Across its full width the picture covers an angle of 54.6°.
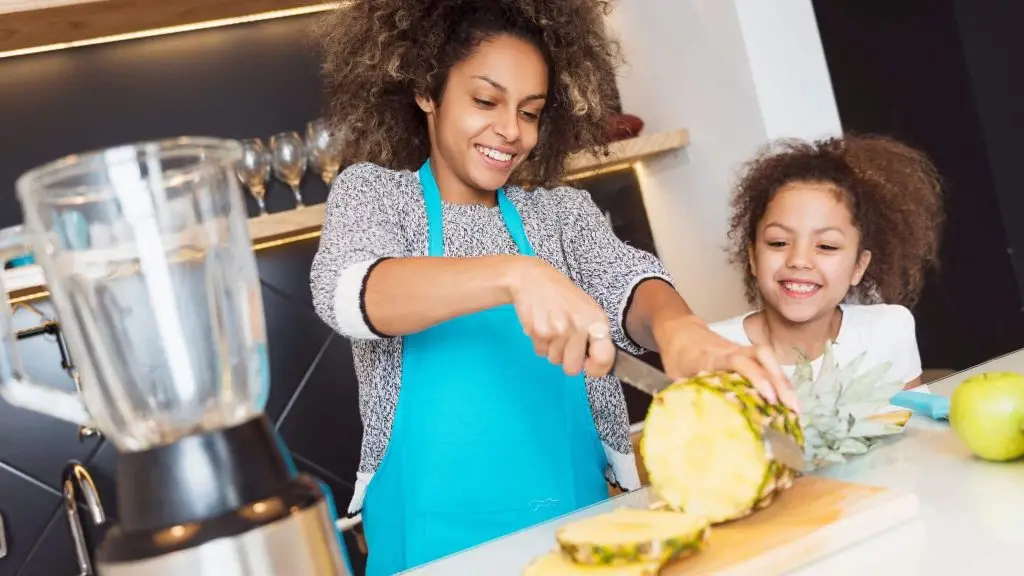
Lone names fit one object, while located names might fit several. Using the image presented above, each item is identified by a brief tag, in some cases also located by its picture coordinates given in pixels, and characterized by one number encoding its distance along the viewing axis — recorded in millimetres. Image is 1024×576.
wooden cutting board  758
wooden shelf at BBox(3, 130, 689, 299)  1995
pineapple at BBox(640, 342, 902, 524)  853
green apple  881
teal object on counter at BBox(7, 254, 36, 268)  2045
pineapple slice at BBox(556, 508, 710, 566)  750
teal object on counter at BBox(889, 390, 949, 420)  1090
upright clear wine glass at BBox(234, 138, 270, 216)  2168
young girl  1811
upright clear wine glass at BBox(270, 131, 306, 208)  2211
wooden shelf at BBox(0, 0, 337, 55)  2049
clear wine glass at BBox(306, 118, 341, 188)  2211
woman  1258
